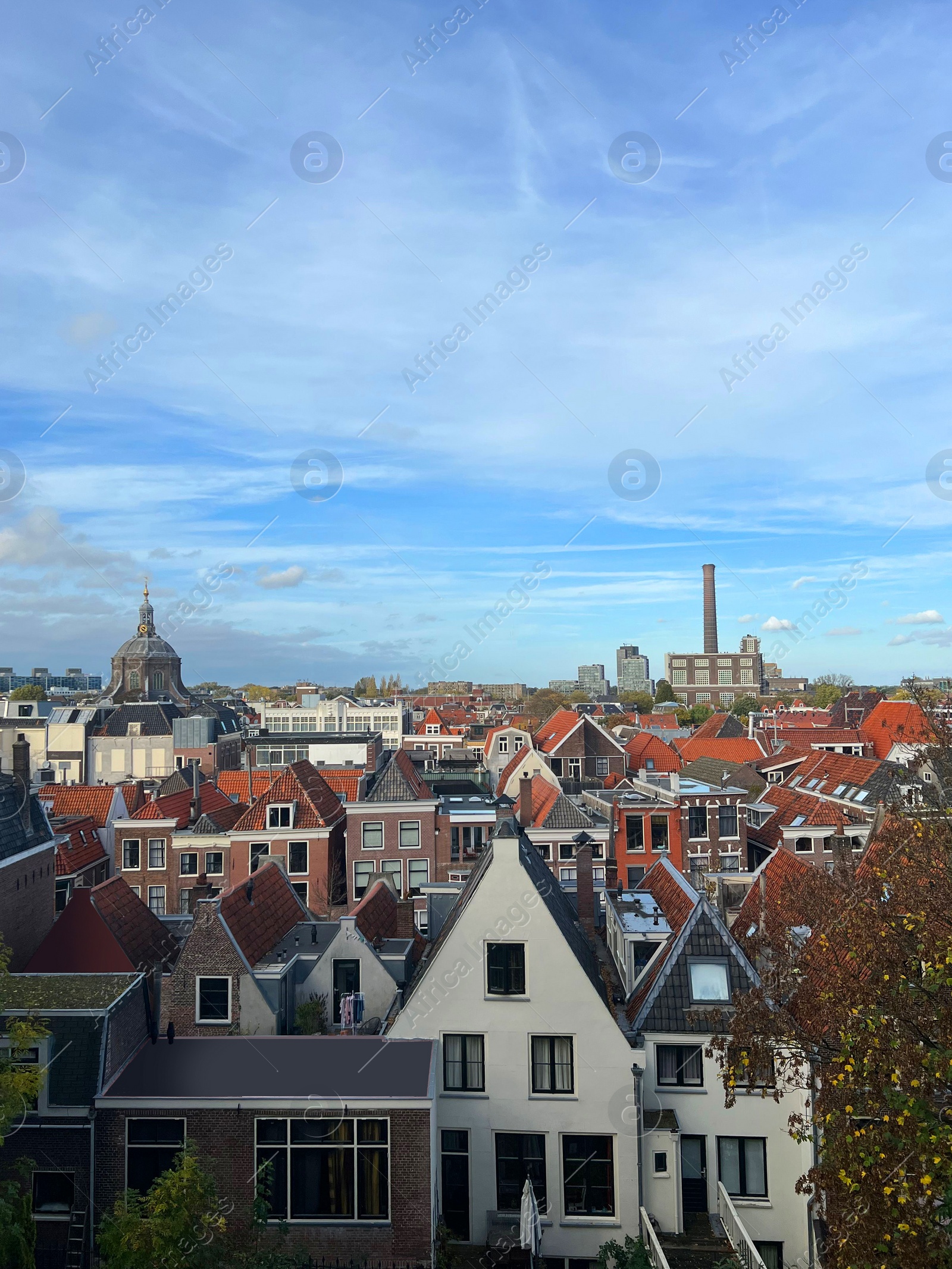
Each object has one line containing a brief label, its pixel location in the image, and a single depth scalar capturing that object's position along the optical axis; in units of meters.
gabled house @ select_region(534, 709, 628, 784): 69.00
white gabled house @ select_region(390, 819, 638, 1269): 19.14
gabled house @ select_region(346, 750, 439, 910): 46.59
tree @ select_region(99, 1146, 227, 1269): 14.30
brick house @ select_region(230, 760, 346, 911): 47.31
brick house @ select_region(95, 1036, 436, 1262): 17.41
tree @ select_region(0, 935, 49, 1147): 14.74
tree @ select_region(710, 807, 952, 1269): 12.52
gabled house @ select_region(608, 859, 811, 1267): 19.11
